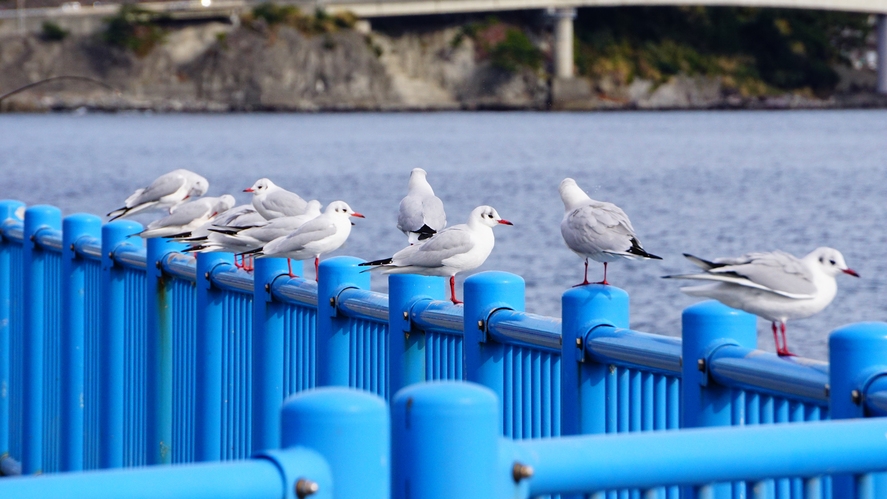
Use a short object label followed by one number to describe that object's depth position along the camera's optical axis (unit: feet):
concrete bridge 600.80
